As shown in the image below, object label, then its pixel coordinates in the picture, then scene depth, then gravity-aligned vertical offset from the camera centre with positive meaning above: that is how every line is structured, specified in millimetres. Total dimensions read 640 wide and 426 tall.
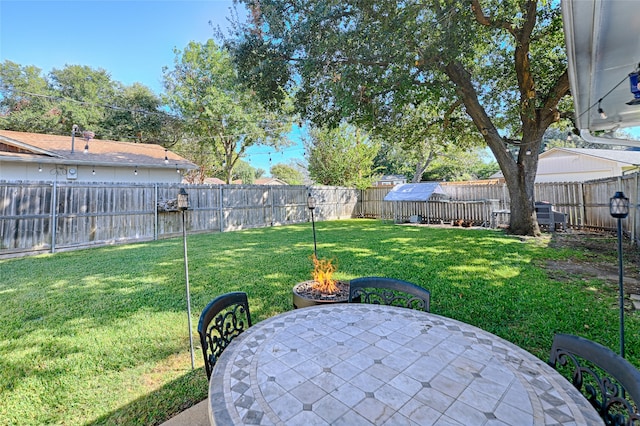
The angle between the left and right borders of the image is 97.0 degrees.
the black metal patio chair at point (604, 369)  1053 -640
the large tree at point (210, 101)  14891 +6329
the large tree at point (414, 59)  5211 +3423
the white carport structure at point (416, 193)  10946 +1030
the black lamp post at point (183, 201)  2689 +171
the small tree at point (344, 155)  15273 +3518
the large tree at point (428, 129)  9023 +2968
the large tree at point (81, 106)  16062 +6771
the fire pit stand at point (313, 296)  2782 -802
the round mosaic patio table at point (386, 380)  1109 -761
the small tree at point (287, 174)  31786 +5555
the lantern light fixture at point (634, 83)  2933 +1435
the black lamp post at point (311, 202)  4062 +243
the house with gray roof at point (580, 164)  12461 +2746
